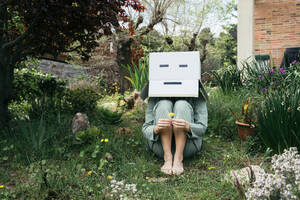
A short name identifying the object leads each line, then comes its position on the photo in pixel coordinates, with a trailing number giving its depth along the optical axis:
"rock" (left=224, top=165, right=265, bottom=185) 1.95
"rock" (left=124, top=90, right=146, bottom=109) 4.98
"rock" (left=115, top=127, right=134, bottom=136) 3.48
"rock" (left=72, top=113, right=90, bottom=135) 3.40
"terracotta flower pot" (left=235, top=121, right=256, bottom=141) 3.17
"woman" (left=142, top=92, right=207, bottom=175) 2.59
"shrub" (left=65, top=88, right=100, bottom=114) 4.45
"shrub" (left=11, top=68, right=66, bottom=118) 4.15
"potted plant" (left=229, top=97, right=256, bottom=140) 3.09
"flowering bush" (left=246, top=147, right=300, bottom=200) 1.49
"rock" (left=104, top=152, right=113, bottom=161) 2.80
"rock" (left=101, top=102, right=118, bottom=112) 5.37
